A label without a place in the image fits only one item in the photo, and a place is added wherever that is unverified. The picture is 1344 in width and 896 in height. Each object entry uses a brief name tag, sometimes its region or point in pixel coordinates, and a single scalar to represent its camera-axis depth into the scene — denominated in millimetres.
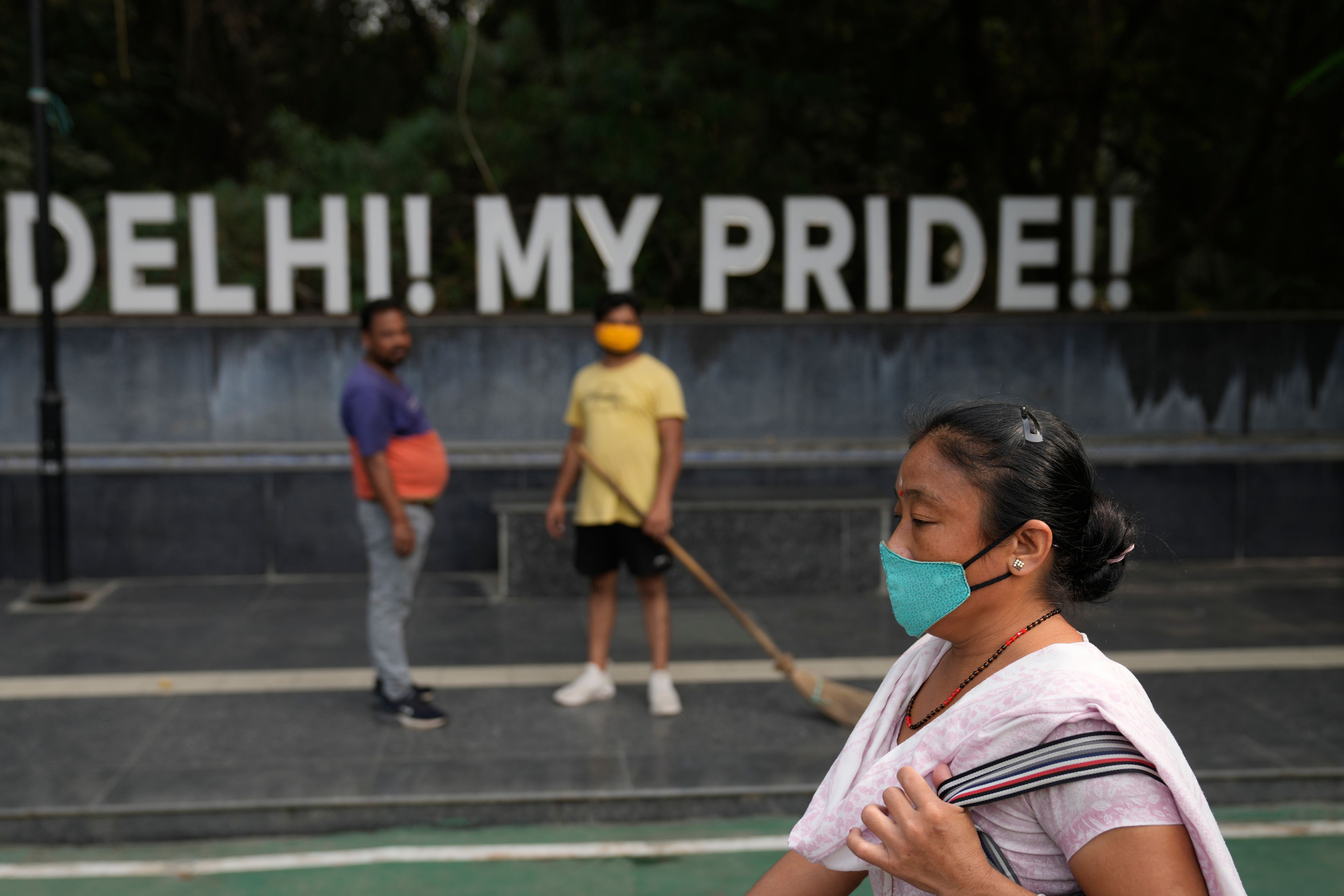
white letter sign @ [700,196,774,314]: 9531
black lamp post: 7773
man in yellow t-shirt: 5734
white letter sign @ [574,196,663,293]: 9422
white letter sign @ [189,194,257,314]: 9078
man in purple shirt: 5312
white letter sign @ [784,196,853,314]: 9555
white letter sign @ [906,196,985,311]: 9641
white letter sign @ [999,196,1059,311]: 9664
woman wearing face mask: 1447
